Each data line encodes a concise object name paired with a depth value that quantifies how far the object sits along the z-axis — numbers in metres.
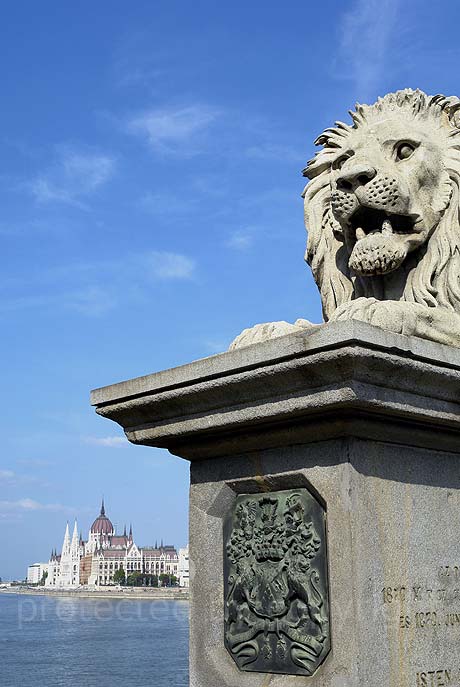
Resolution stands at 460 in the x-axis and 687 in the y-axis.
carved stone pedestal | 3.22
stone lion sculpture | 4.22
